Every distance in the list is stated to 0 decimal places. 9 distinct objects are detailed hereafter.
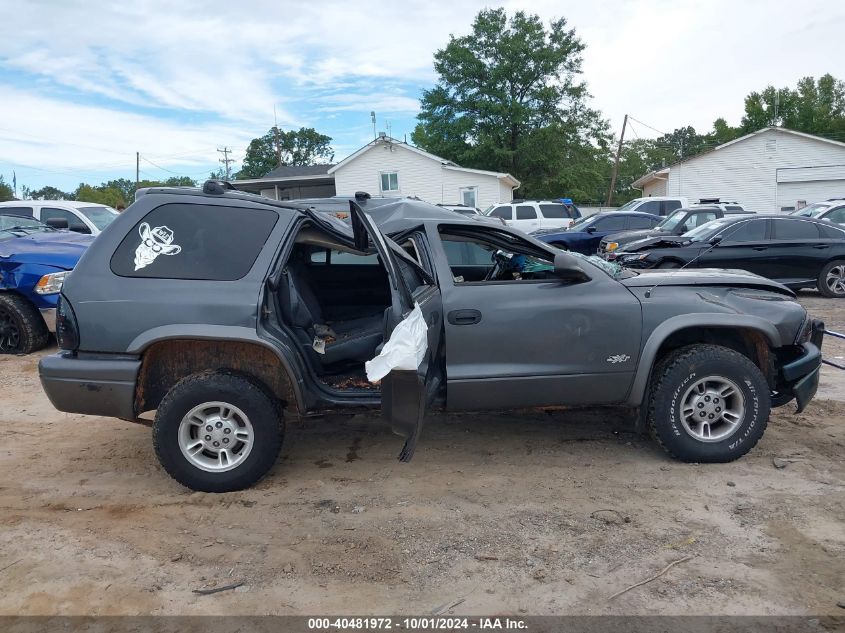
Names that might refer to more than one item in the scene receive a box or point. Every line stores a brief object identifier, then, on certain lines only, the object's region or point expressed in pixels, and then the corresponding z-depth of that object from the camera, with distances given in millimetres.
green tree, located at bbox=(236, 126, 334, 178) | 75938
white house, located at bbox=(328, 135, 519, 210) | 33594
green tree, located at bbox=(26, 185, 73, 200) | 64625
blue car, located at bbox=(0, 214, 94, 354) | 7922
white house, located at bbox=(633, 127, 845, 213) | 33500
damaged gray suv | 4008
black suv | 14742
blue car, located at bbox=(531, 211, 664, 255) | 16516
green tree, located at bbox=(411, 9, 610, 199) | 41406
